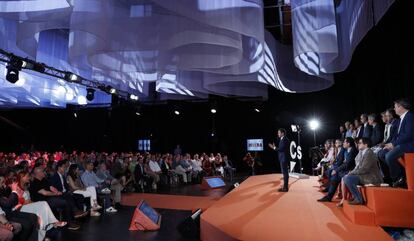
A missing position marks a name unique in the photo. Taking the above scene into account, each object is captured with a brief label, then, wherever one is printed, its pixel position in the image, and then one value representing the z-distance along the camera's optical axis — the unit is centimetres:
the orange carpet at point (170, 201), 682
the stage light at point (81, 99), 1086
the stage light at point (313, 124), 1046
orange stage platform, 301
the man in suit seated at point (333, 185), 457
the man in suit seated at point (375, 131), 511
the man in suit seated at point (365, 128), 536
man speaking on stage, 548
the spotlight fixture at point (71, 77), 977
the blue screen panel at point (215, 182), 991
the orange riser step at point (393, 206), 312
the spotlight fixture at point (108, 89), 1178
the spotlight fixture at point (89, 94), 1177
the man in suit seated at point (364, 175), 372
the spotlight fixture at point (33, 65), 809
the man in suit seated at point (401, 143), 357
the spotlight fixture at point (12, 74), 784
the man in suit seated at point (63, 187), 520
